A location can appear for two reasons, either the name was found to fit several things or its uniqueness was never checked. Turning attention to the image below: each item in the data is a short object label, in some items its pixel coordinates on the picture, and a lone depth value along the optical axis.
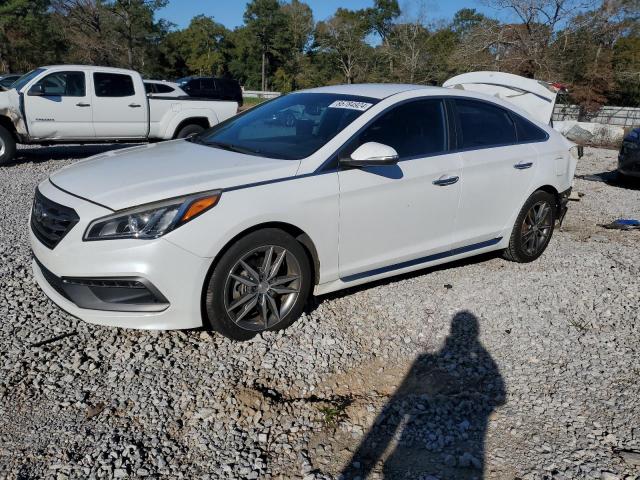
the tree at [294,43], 60.38
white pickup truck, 9.47
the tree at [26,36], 36.59
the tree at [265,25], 61.69
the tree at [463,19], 44.57
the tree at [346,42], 49.56
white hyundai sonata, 3.08
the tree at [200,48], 62.90
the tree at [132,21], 33.47
